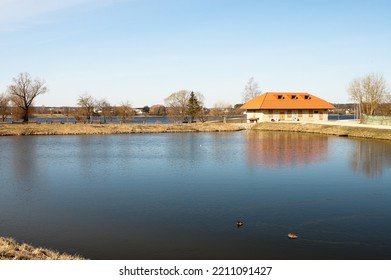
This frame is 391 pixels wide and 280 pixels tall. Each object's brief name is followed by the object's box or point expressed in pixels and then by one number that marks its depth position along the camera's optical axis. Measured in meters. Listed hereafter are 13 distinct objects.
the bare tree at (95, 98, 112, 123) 77.24
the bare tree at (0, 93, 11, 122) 64.94
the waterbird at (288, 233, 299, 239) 10.38
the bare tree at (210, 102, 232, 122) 85.75
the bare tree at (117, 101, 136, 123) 68.29
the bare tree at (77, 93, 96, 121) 68.69
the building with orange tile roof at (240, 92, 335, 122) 62.12
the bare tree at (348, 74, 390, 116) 63.25
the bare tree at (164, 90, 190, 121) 74.31
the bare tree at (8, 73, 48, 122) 63.56
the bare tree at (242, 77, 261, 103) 78.56
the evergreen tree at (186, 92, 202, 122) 68.94
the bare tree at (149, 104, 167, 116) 152.25
